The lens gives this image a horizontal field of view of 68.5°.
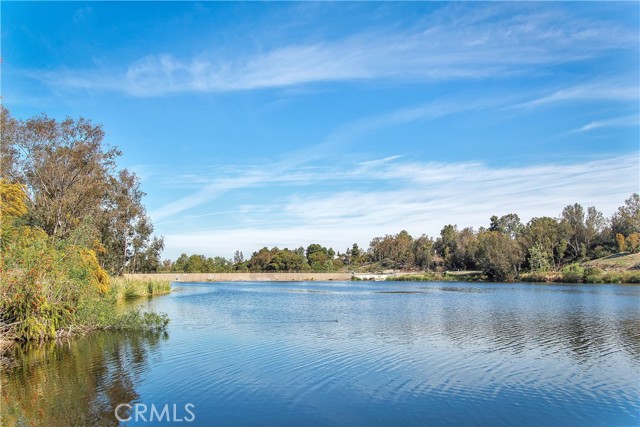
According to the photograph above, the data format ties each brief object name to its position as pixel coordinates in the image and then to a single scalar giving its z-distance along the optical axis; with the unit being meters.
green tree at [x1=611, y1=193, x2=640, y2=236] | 120.12
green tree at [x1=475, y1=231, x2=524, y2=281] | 108.00
